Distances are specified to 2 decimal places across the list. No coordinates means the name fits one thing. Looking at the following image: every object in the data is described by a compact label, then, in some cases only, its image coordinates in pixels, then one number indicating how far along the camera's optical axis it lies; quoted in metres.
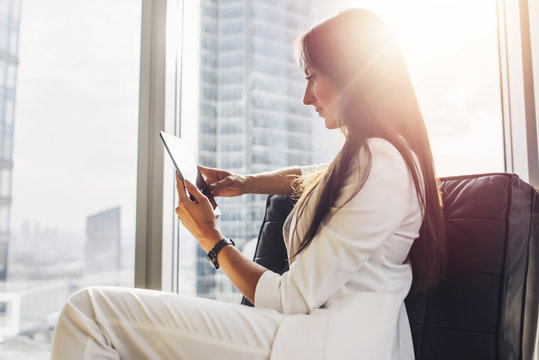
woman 0.78
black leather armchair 0.88
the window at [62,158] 1.62
